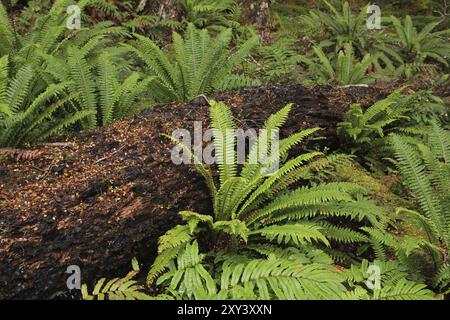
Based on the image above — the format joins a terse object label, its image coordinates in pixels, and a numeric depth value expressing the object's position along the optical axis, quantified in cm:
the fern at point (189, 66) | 536
